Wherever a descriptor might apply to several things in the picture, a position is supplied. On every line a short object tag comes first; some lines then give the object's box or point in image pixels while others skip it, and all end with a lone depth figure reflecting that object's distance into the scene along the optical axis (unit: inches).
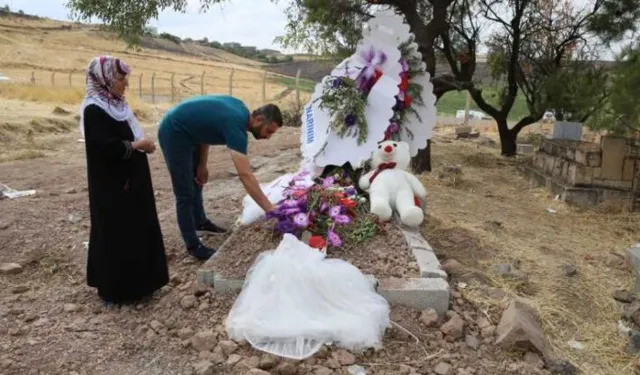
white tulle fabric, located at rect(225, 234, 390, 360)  122.8
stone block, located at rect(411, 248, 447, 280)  144.4
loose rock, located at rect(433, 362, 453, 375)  117.3
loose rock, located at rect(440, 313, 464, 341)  130.3
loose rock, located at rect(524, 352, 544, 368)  123.7
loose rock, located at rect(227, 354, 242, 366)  118.0
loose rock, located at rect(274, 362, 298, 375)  115.2
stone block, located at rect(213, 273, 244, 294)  143.7
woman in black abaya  131.3
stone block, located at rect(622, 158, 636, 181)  281.6
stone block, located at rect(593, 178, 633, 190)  283.3
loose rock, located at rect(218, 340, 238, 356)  121.9
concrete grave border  138.1
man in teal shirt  145.9
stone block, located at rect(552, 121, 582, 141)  350.9
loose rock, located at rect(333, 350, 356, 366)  119.0
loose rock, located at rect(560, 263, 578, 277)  181.5
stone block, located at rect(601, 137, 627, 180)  279.9
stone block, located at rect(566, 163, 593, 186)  286.7
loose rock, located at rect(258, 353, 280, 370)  117.0
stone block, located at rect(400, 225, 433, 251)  161.5
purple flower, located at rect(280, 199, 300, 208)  165.6
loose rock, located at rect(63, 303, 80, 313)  145.1
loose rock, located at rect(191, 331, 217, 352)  124.3
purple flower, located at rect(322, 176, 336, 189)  192.7
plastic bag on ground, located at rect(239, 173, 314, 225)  178.2
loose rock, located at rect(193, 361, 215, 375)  115.3
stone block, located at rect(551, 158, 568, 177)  310.0
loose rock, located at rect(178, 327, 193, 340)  129.8
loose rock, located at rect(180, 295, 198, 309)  141.2
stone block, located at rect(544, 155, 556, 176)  327.5
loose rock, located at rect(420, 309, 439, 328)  132.7
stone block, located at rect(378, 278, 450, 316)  137.8
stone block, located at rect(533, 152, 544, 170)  346.6
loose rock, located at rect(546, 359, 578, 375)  123.2
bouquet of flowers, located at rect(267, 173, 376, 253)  160.1
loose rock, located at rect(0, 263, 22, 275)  170.9
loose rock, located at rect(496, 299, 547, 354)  127.0
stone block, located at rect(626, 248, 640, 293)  169.3
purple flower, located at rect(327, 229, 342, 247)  157.2
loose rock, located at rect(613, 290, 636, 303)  164.6
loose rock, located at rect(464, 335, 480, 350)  128.8
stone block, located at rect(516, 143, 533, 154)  510.5
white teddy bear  175.3
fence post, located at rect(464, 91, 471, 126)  757.3
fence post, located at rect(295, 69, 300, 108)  619.8
